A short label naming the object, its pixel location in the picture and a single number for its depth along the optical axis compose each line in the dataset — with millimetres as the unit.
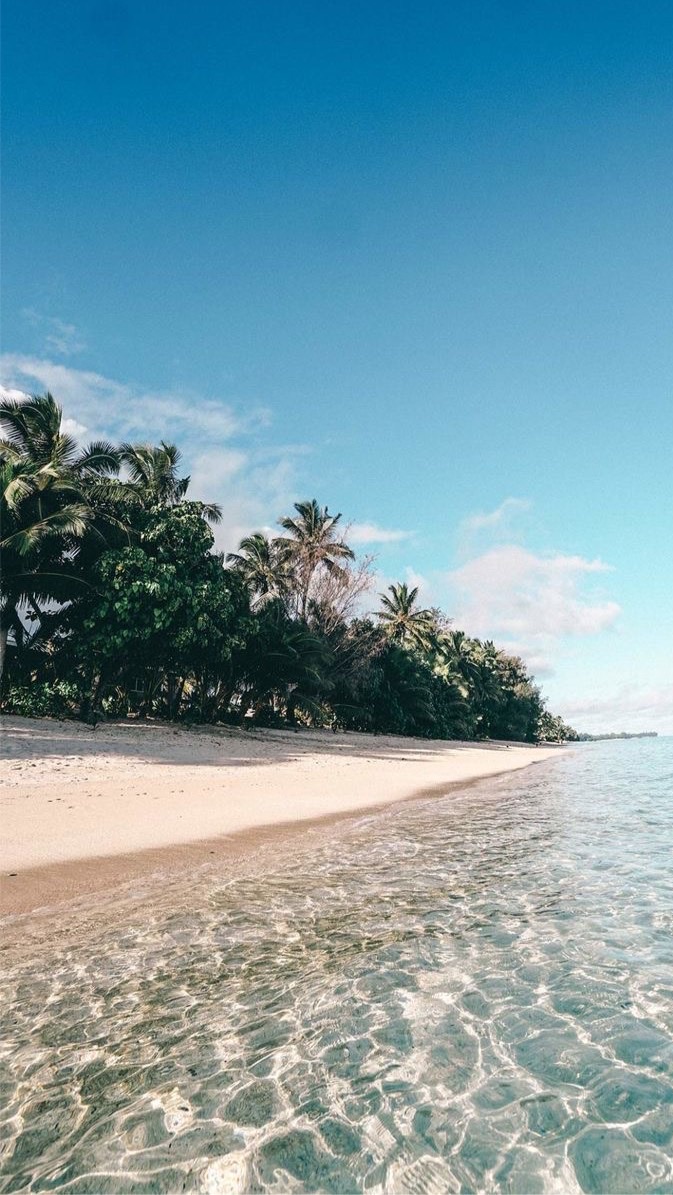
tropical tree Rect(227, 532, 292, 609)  38875
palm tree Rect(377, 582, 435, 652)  56469
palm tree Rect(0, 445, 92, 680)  21812
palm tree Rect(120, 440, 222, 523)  33906
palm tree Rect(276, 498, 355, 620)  38062
